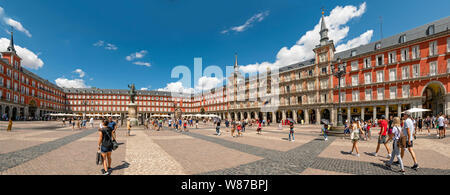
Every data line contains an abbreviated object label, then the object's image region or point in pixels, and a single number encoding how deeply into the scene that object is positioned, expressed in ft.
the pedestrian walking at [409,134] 15.40
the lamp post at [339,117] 46.59
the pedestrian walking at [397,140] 15.68
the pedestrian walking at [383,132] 21.44
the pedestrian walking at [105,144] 14.39
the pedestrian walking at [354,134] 22.03
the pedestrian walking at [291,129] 36.36
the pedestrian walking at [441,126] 35.65
